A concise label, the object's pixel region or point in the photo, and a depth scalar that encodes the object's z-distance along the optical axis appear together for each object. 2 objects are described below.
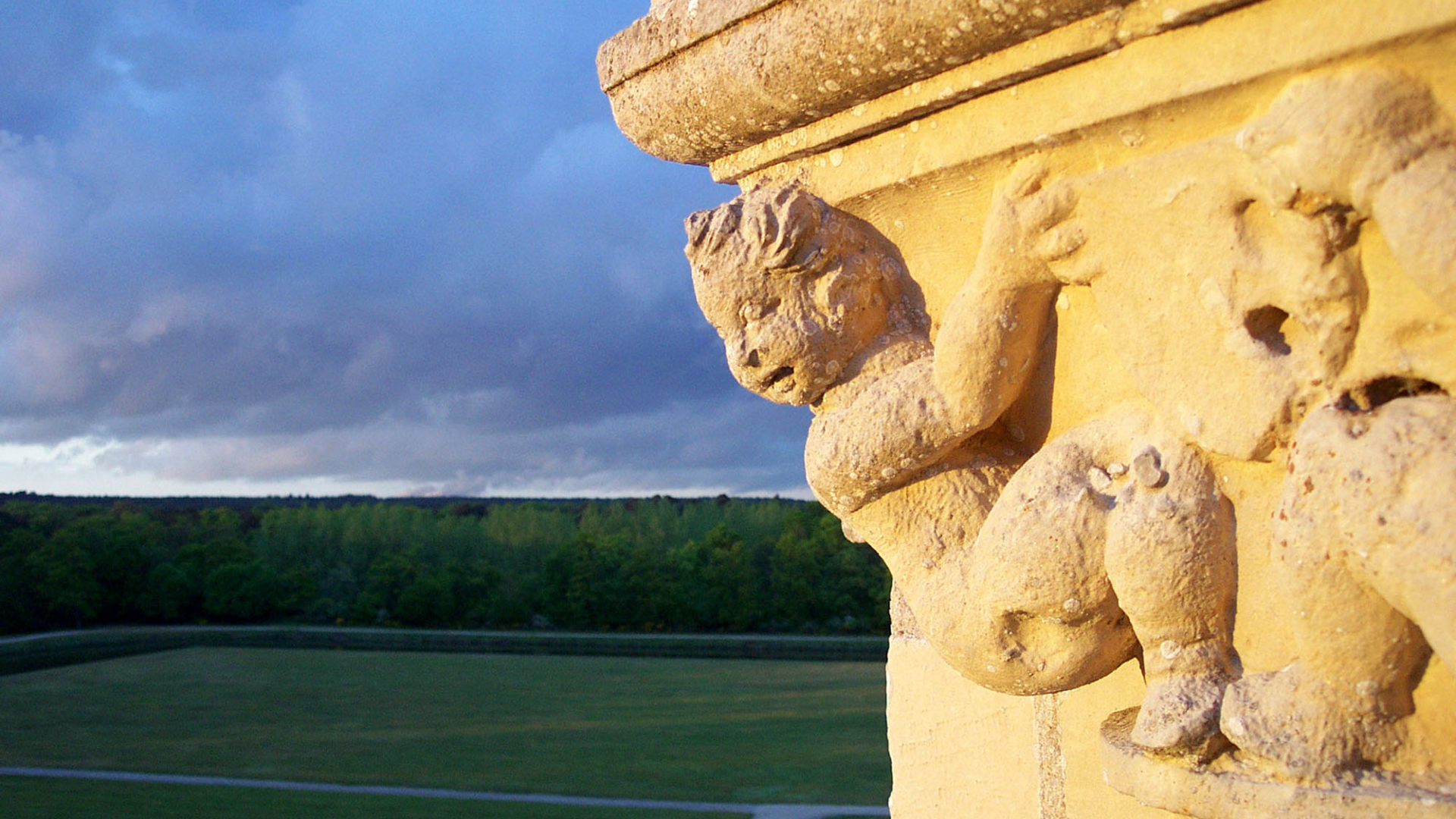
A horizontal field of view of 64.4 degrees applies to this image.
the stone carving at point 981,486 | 1.08
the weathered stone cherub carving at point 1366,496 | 0.89
